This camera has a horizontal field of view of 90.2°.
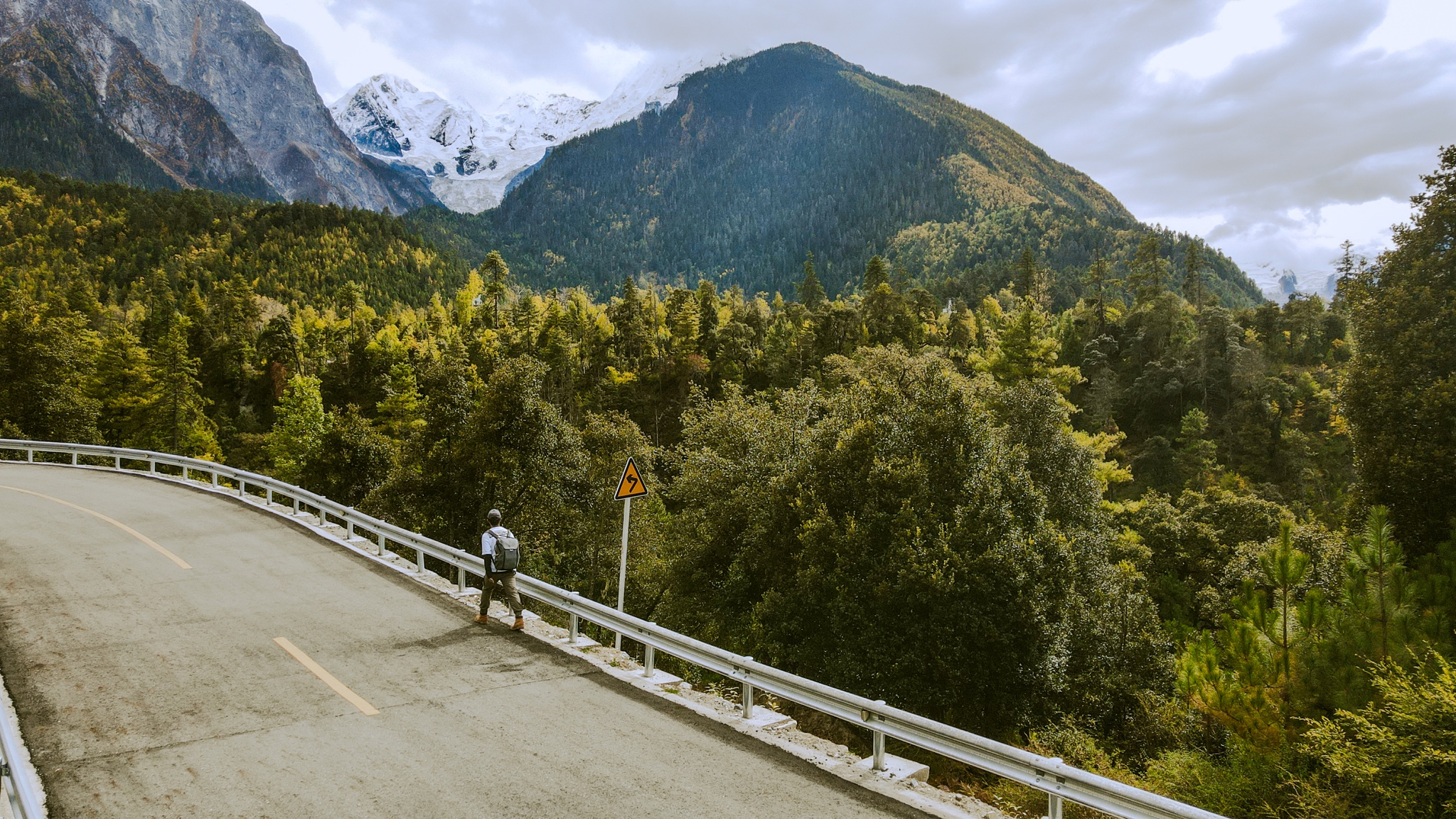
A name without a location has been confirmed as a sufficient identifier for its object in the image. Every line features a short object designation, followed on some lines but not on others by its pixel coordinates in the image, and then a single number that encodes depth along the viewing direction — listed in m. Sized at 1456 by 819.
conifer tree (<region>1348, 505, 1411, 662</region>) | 9.62
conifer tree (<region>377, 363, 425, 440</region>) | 52.59
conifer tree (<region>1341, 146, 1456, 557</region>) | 14.47
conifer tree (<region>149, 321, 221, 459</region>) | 54.84
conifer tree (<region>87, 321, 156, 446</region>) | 55.24
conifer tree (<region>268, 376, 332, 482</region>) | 50.00
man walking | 10.80
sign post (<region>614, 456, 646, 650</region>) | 12.12
